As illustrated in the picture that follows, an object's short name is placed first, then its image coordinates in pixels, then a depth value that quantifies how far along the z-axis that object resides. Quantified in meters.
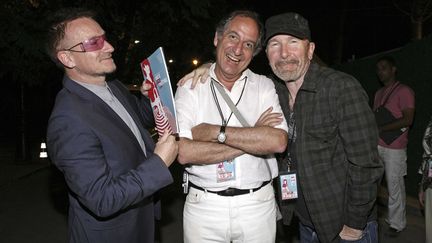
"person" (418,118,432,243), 3.68
